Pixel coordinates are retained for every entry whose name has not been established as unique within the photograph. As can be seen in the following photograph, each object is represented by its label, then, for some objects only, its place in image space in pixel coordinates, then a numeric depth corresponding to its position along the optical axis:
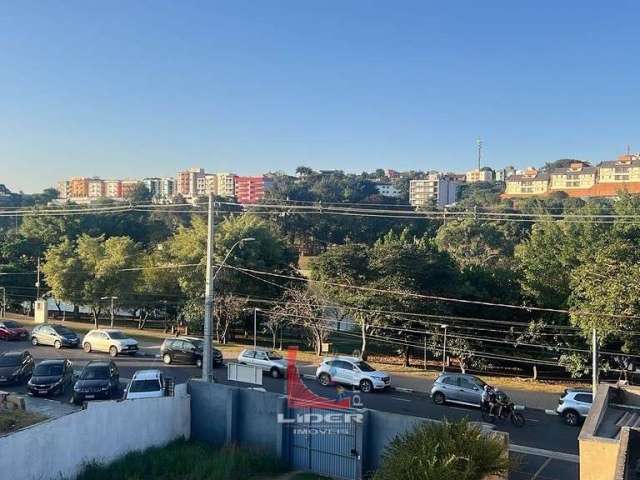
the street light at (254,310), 38.40
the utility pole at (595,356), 26.02
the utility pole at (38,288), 47.41
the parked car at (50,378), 22.05
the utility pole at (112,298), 43.31
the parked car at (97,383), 21.23
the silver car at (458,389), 23.09
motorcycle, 21.05
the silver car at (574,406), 21.58
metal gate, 16.38
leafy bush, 11.58
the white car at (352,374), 25.55
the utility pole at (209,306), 21.35
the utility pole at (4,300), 50.32
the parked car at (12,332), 35.50
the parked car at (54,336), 32.94
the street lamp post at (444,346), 32.06
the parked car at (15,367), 23.98
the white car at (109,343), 31.09
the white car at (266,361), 27.47
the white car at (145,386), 20.28
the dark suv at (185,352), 29.05
